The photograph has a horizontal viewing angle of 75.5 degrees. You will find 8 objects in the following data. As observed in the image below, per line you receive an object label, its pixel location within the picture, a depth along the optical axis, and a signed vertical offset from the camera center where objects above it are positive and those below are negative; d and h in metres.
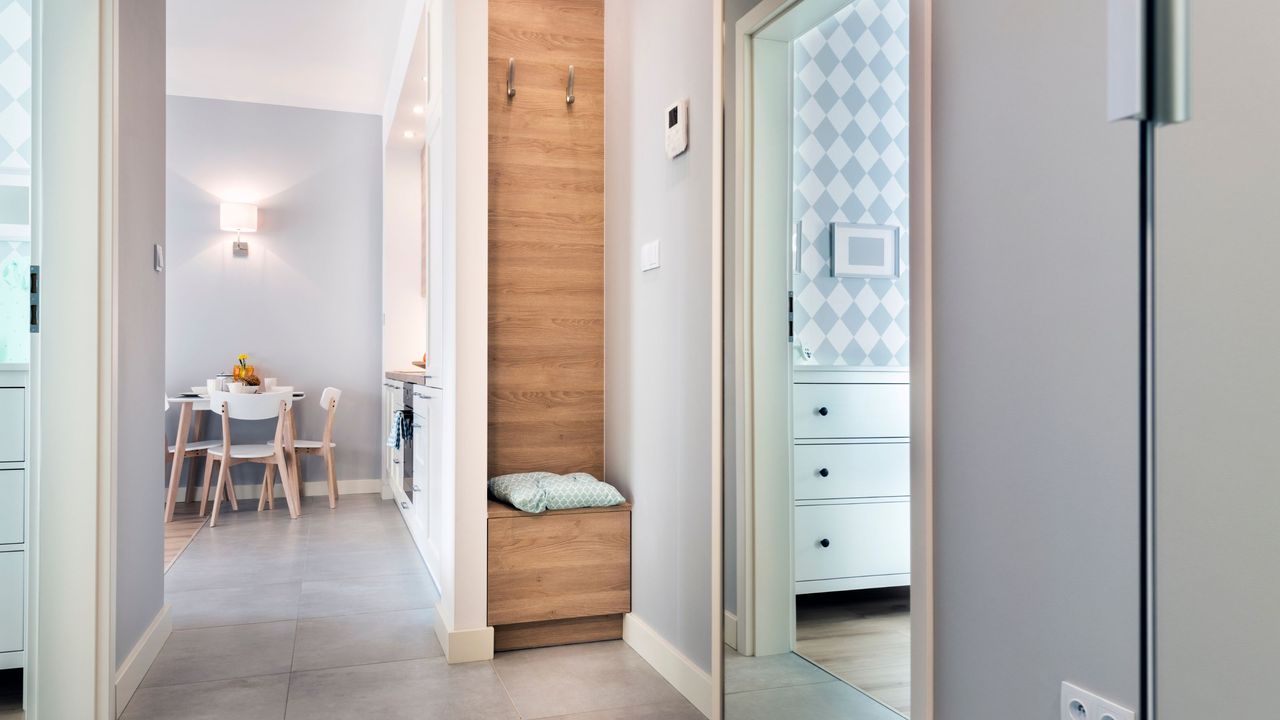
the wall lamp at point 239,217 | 5.74 +0.99
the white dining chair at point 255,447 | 4.90 -0.51
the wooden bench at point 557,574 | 2.62 -0.69
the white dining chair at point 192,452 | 5.12 -0.59
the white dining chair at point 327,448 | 5.41 -0.59
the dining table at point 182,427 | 4.86 -0.42
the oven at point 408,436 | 4.26 -0.40
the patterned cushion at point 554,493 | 2.62 -0.43
